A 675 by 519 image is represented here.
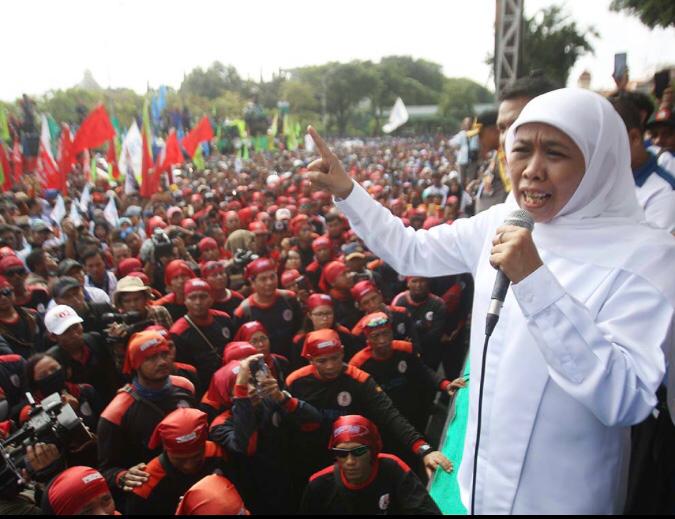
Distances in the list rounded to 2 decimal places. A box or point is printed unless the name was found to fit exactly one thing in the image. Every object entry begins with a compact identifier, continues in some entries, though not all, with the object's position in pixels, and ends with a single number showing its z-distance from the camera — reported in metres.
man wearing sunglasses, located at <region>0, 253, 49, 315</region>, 5.05
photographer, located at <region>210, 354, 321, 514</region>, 3.10
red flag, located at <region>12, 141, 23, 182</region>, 11.61
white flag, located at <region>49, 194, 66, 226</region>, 8.71
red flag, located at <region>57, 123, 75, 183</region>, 10.41
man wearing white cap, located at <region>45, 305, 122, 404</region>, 3.96
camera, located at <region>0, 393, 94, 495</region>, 2.59
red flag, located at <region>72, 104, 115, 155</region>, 10.73
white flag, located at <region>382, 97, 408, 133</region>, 22.62
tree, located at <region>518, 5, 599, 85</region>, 17.78
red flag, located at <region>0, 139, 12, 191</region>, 9.96
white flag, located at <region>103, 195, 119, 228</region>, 9.14
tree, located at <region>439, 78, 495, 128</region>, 56.94
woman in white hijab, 1.14
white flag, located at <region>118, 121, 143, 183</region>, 11.55
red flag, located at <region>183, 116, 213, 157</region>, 15.57
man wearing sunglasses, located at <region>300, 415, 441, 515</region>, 2.94
